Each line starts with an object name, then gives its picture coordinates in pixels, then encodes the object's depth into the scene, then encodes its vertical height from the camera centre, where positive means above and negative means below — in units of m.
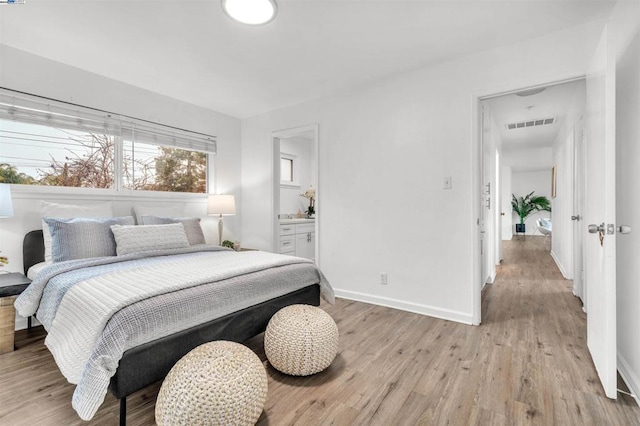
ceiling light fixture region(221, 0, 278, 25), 1.98 +1.38
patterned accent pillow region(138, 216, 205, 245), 3.10 -0.10
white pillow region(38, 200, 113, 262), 2.51 +0.02
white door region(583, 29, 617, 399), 1.59 -0.01
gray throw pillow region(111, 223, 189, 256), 2.61 -0.22
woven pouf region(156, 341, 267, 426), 1.25 -0.77
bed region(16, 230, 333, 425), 1.38 -0.59
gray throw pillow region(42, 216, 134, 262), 2.39 -0.20
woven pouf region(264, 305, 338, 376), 1.81 -0.79
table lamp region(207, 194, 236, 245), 3.87 +0.11
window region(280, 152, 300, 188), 5.59 +0.81
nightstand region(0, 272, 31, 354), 2.13 -0.69
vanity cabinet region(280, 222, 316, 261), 4.70 -0.43
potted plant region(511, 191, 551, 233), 10.76 +0.28
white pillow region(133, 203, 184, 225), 3.25 +0.04
